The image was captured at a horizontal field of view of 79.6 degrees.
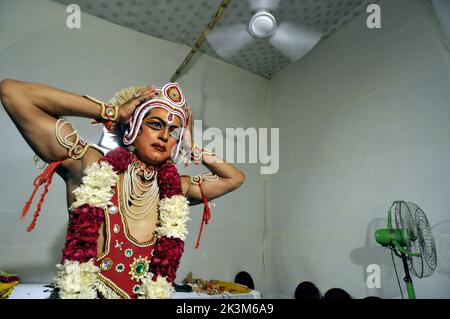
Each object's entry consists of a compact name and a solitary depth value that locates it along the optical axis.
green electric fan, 1.59
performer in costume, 1.03
